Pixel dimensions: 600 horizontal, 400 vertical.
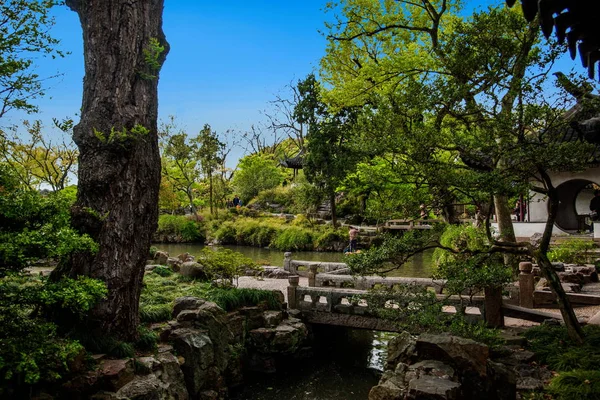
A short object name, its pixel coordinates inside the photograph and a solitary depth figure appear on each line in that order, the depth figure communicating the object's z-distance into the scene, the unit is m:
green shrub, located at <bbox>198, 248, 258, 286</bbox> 11.38
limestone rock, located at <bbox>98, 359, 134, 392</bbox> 6.25
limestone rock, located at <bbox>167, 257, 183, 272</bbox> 14.47
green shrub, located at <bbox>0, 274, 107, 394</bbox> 5.15
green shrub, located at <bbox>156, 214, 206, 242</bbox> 33.91
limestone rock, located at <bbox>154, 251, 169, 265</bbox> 15.89
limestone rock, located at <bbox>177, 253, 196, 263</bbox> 16.69
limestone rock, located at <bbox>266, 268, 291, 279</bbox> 15.87
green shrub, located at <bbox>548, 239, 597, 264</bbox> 14.58
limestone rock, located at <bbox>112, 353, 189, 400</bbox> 6.32
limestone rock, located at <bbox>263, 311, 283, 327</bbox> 10.27
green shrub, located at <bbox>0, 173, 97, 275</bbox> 5.11
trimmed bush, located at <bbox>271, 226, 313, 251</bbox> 28.05
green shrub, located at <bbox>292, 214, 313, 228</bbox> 29.94
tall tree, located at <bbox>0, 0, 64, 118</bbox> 6.31
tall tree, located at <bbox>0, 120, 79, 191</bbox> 21.87
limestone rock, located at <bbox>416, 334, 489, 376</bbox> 5.49
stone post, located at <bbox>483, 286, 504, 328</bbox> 8.95
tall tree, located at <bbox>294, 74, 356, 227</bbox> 27.28
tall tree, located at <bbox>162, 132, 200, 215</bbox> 33.22
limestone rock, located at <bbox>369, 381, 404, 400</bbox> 5.48
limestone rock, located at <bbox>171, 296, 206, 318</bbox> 8.91
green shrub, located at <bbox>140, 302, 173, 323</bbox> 8.77
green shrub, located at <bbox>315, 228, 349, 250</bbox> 27.66
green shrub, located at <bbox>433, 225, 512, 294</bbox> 7.11
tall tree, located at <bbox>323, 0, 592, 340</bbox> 6.42
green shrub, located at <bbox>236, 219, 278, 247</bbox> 30.48
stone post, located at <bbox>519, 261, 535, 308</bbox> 10.08
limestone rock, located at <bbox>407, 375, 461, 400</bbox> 4.94
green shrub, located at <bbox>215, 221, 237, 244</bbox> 32.12
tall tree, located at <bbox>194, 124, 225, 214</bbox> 34.19
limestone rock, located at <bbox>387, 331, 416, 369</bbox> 6.77
